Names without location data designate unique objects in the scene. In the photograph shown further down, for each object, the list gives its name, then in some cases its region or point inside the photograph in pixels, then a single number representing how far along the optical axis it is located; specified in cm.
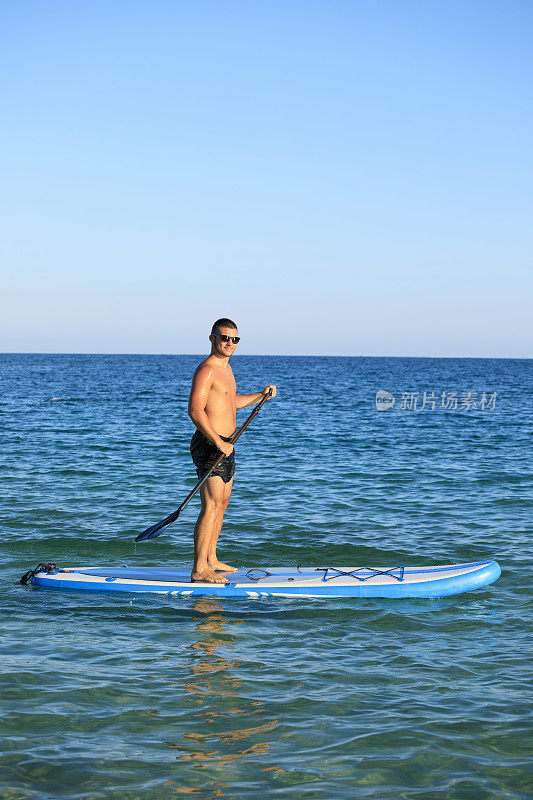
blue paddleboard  1519
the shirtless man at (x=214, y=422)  1452
